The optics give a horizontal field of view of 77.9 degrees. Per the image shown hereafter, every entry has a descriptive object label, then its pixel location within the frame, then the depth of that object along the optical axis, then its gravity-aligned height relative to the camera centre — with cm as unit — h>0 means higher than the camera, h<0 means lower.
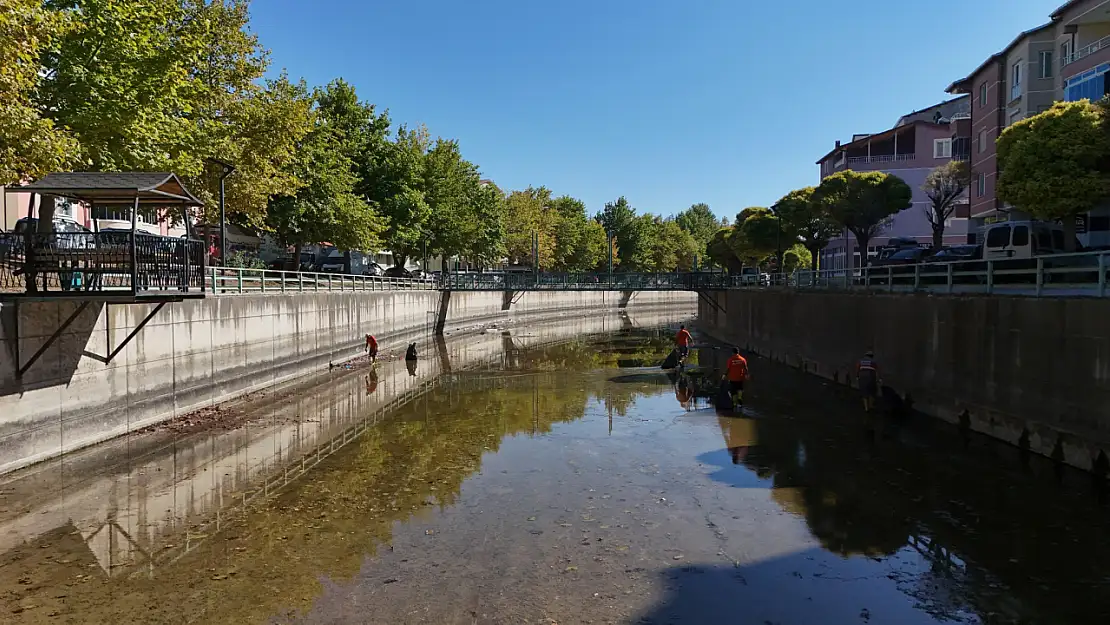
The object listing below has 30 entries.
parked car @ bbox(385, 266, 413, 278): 5216 +63
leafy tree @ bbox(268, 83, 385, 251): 3356 +377
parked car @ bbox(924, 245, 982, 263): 2469 +100
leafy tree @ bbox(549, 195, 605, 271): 8975 +569
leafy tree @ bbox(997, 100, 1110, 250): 2295 +410
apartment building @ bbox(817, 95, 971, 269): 5809 +1052
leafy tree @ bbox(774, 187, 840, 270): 5103 +447
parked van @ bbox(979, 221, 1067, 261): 2086 +129
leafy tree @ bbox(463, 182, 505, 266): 6122 +517
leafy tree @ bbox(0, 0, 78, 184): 1141 +306
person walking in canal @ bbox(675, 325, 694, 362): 2725 -252
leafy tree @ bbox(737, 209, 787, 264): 5762 +413
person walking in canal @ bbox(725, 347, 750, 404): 1956 -274
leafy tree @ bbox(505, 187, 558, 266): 7812 +671
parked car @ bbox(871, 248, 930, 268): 2780 +103
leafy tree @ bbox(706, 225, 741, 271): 7469 +341
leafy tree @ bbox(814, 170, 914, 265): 4075 +501
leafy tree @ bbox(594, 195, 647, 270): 10425 +657
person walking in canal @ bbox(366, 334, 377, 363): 2977 -288
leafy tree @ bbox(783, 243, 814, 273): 7631 +263
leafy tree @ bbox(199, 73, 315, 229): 2391 +469
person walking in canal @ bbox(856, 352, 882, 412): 1781 -257
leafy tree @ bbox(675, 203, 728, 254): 13919 +1221
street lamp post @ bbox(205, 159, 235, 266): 2178 +279
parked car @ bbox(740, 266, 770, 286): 3884 +6
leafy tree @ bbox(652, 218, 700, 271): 10962 +540
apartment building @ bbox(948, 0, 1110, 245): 3095 +1025
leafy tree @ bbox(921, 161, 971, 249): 4131 +594
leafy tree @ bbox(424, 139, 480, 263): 5278 +632
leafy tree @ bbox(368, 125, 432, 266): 4372 +584
